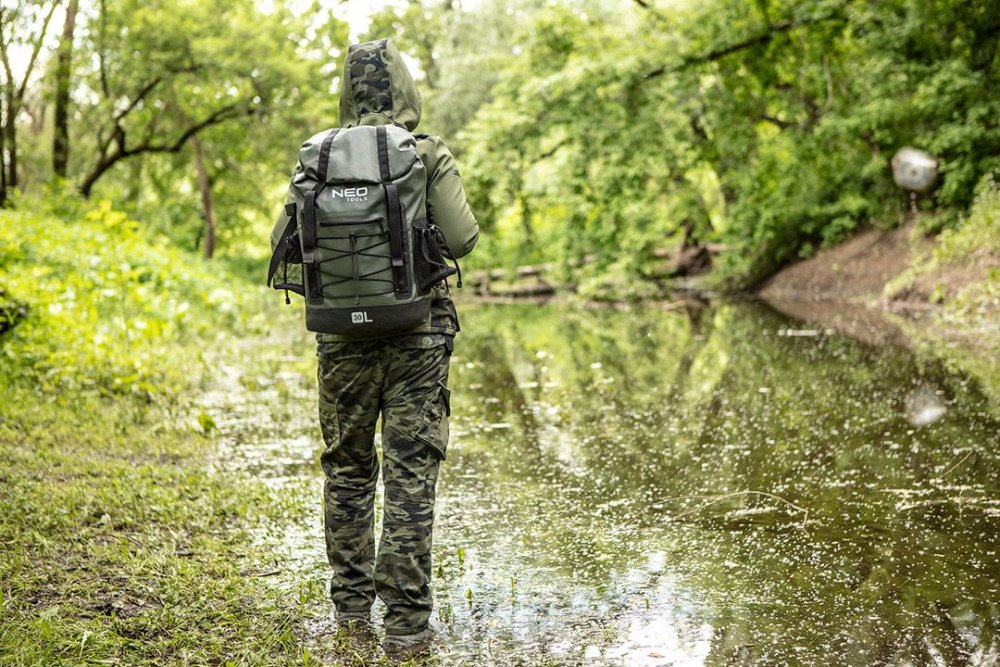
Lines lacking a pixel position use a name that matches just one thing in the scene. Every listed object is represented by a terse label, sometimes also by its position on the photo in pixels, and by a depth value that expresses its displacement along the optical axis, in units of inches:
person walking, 139.3
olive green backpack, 133.4
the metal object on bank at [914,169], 671.1
